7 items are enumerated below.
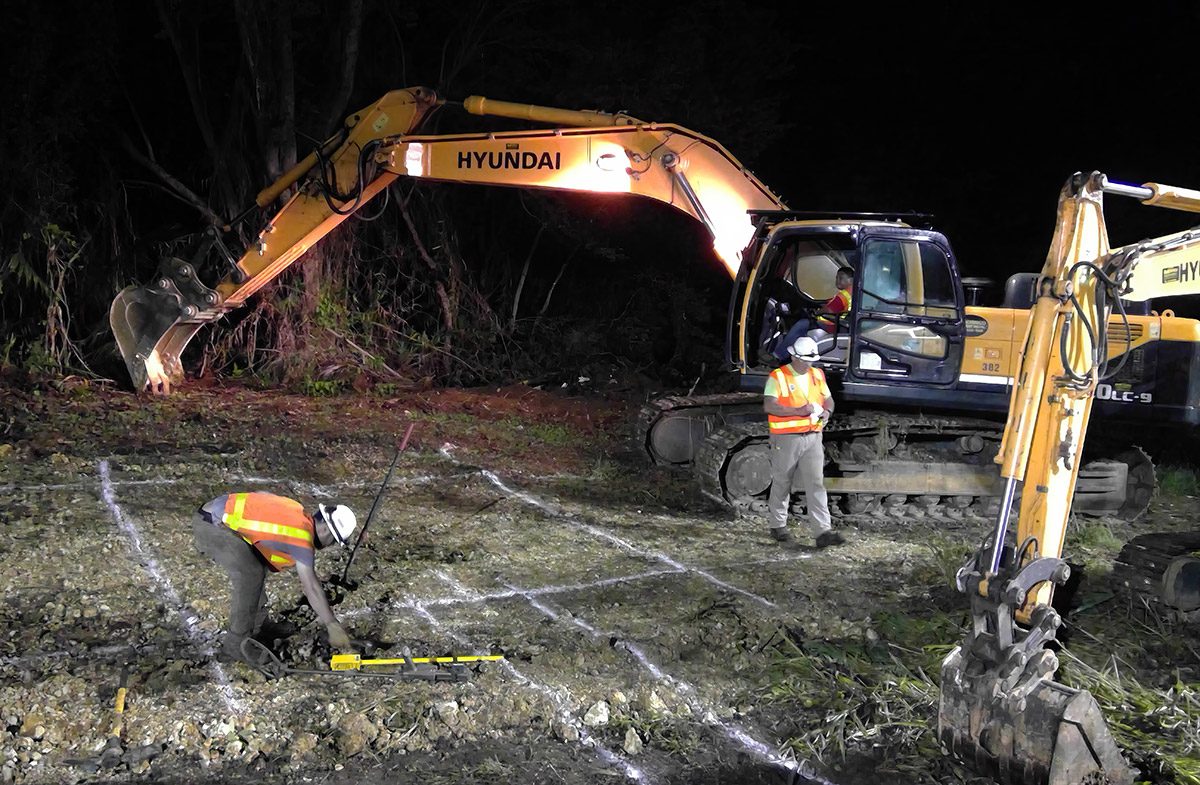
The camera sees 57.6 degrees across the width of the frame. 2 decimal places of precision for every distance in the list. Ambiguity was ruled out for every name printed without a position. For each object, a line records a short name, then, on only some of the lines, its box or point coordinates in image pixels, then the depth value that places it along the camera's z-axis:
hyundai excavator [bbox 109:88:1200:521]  8.60
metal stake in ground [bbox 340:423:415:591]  6.51
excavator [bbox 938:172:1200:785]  4.52
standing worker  8.09
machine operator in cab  8.83
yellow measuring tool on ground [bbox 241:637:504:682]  5.41
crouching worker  5.34
